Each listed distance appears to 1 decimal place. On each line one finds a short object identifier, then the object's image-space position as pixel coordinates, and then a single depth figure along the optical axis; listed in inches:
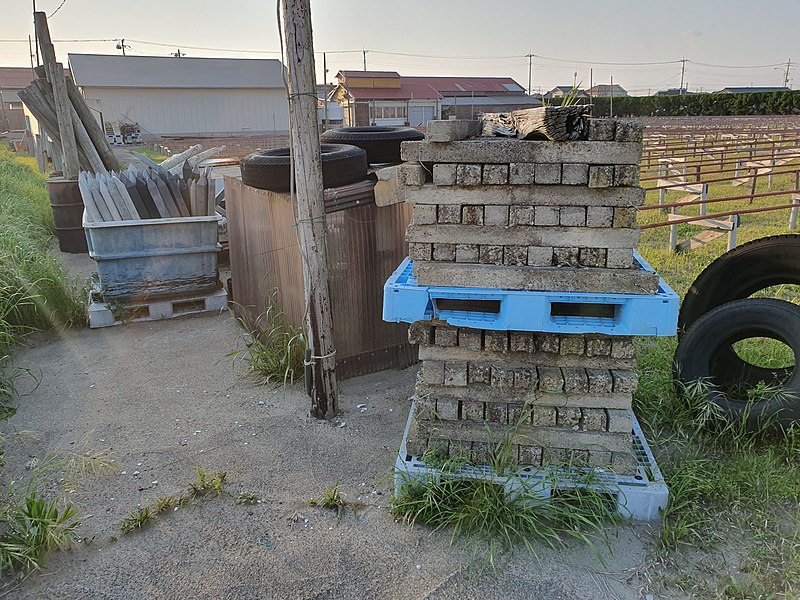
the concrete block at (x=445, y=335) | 128.0
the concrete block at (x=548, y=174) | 116.6
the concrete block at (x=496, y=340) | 126.5
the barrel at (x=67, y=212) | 382.6
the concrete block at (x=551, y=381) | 124.3
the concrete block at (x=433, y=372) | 129.4
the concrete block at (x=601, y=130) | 112.8
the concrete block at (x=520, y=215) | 119.9
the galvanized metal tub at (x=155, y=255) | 258.4
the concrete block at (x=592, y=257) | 119.9
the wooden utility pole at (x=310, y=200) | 153.9
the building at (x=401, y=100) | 1777.8
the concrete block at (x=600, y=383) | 123.3
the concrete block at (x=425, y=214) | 123.7
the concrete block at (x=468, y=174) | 119.6
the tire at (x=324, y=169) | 193.2
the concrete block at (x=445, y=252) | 125.0
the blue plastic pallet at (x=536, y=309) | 116.1
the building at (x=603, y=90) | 2097.9
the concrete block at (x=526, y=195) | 116.5
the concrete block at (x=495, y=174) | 118.7
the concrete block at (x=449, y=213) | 123.0
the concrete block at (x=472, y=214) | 122.2
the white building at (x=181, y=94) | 1648.6
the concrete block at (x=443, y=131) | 120.4
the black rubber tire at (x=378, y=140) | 246.4
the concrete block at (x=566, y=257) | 120.6
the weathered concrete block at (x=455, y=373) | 128.4
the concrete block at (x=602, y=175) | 114.7
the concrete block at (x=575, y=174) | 115.6
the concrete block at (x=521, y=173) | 117.3
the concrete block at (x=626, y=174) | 114.7
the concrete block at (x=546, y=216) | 119.3
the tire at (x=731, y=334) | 150.3
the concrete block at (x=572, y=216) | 118.3
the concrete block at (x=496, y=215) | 121.3
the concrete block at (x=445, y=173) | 121.0
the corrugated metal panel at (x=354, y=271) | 191.6
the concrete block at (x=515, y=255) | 122.3
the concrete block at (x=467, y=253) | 123.9
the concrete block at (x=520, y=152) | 114.0
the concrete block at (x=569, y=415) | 126.1
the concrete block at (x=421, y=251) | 125.8
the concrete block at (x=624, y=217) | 116.6
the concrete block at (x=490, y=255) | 123.2
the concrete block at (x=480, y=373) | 128.1
